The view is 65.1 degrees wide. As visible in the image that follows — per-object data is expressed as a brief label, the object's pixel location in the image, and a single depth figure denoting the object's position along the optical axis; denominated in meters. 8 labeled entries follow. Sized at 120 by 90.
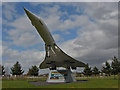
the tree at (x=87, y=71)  39.17
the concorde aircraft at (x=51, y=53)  11.30
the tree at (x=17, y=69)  35.12
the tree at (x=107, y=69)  36.91
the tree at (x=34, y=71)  38.10
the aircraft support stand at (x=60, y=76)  14.33
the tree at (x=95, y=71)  41.48
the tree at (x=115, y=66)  35.26
